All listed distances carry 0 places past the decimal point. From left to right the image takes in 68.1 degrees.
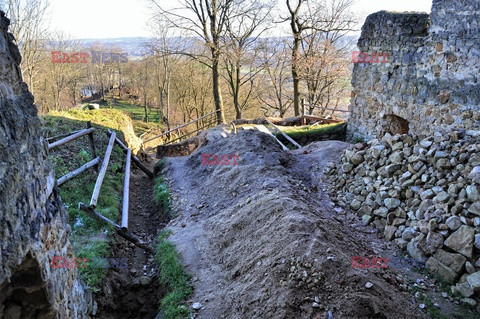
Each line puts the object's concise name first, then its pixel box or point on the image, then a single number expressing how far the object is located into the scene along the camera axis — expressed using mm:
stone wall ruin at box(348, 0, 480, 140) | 6461
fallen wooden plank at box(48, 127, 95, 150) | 6080
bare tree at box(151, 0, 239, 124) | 16281
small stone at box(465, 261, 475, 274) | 4161
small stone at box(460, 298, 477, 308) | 3969
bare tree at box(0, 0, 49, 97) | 15523
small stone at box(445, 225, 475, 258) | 4254
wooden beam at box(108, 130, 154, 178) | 9786
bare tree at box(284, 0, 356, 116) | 17625
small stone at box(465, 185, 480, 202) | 4562
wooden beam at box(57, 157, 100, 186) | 6199
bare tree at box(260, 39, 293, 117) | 20469
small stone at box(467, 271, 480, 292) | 4011
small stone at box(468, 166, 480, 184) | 4709
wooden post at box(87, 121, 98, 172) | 7695
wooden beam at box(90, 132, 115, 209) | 5725
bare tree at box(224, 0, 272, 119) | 16950
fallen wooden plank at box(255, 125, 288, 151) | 12949
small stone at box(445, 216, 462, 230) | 4504
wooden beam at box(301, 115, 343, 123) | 14734
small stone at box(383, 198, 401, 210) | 5609
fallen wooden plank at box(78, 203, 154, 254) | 5716
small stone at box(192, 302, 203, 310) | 4289
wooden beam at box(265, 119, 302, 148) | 11220
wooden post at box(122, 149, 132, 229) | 6019
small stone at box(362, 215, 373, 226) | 5793
